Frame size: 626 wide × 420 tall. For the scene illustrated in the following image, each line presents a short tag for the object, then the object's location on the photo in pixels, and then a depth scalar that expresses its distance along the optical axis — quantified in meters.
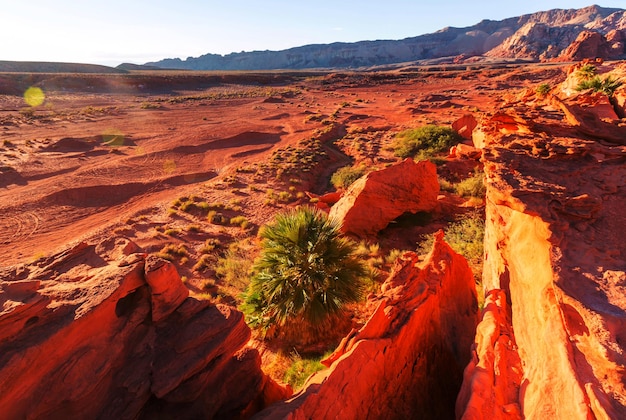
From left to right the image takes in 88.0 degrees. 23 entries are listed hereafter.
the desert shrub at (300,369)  6.32
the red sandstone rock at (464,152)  17.97
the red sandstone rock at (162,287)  4.42
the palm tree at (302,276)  7.46
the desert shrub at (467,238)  9.77
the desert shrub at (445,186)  15.64
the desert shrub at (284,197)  17.20
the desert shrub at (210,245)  12.80
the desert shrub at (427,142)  21.06
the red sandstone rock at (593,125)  6.83
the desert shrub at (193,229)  14.56
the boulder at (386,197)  12.00
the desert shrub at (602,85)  14.53
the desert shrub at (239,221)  15.07
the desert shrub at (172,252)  12.20
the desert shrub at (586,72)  20.06
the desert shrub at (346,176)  18.47
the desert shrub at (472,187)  13.87
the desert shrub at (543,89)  24.66
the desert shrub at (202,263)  11.66
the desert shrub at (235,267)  10.33
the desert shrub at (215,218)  15.33
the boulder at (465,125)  22.55
